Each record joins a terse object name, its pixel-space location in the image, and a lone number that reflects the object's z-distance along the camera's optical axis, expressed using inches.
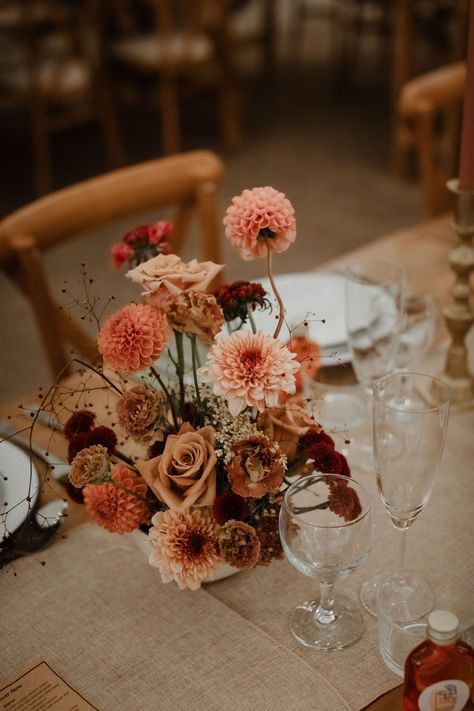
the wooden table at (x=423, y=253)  54.4
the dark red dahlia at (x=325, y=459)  28.8
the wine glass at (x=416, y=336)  43.6
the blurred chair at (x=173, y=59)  147.1
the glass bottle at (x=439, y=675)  23.7
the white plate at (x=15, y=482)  34.6
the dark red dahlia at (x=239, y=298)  30.0
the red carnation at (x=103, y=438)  29.1
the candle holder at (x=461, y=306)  41.3
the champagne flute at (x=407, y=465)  29.3
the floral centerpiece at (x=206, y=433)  26.5
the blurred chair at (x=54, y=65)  136.3
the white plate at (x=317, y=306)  45.8
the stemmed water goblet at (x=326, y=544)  28.1
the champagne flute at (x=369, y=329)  40.0
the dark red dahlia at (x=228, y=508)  27.6
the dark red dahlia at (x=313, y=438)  29.8
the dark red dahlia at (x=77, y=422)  30.1
